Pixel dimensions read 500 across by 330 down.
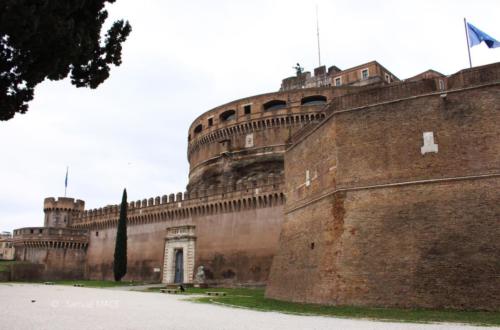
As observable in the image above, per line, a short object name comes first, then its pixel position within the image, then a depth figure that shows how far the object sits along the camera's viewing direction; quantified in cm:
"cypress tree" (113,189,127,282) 4222
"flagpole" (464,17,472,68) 1805
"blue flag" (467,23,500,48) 1850
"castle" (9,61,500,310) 1420
